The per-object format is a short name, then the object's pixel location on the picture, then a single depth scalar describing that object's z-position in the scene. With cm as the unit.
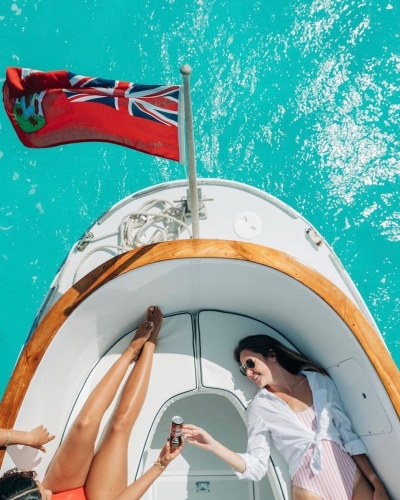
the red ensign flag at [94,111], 178
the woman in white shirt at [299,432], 224
